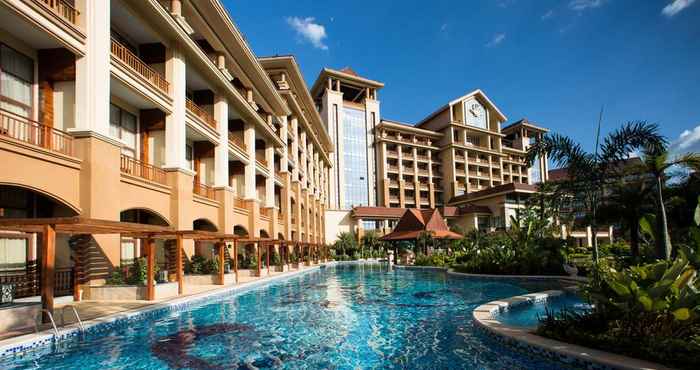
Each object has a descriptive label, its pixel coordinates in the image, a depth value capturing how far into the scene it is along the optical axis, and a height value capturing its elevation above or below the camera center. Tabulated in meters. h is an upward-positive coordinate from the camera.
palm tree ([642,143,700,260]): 8.80 +1.11
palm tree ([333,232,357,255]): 47.19 -2.45
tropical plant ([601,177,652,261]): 17.52 +0.38
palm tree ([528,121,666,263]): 10.18 +1.41
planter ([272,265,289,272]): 26.67 -2.83
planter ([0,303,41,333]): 7.82 -1.61
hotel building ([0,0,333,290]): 11.52 +4.05
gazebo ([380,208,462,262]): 29.58 -0.52
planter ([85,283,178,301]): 12.27 -1.86
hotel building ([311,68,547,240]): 55.66 +8.92
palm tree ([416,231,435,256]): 29.40 -1.56
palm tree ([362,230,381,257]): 49.59 -2.34
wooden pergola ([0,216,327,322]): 8.41 -0.19
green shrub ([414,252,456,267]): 26.56 -2.64
